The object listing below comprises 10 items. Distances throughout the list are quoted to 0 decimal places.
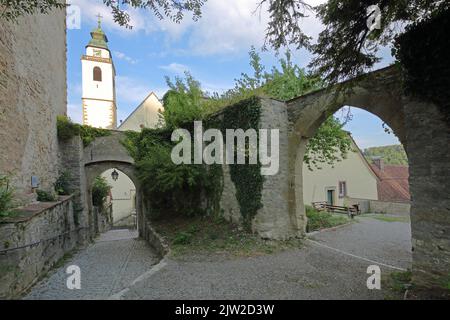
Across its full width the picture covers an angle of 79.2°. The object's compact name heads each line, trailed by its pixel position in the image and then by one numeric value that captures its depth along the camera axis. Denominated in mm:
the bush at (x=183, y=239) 7109
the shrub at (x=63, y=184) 9540
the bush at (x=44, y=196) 7374
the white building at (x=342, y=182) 17641
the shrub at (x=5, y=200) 4454
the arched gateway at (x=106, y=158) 11164
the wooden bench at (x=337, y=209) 13441
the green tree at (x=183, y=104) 9758
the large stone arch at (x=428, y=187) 3844
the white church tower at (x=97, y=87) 30469
